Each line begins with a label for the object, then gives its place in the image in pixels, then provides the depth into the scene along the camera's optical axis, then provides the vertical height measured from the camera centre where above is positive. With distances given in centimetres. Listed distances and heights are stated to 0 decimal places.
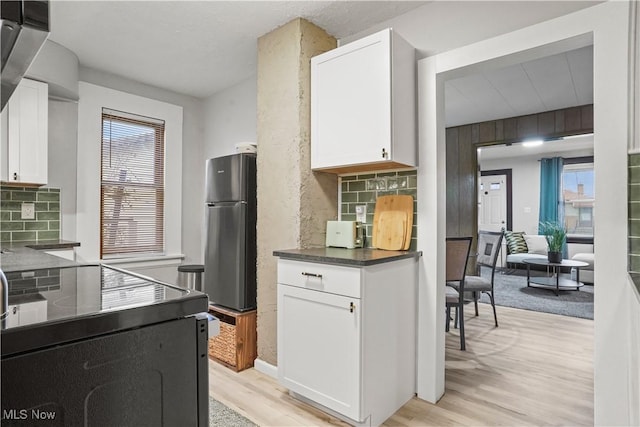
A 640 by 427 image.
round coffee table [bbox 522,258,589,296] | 515 -104
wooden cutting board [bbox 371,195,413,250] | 230 +3
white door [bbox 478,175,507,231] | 844 +31
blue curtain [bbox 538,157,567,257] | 756 +55
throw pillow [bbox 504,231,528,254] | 734 -59
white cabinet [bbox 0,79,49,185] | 272 +64
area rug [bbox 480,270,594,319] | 429 -116
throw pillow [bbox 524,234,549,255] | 715 -60
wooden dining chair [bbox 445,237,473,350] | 300 -40
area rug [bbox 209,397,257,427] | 190 -113
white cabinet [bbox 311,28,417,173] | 207 +69
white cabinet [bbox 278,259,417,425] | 181 -68
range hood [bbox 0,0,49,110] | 55 +31
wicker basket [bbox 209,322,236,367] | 266 -102
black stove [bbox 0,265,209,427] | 55 -25
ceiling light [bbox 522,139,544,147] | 677 +139
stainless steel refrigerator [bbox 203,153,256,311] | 275 -16
